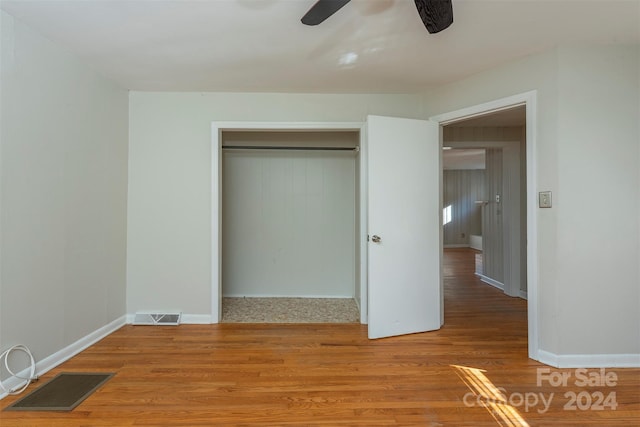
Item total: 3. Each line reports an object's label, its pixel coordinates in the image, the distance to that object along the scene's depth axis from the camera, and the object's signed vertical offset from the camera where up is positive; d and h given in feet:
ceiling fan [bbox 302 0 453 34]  4.83 +3.29
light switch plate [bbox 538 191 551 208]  7.80 +0.46
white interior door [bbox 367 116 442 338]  9.43 -0.27
